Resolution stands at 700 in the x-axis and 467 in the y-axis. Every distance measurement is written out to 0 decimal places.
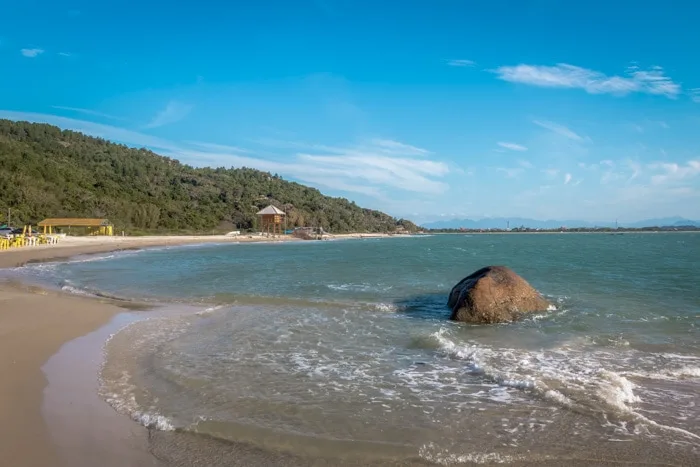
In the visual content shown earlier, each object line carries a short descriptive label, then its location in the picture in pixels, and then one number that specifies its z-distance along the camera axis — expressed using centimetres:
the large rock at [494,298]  1127
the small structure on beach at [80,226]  6088
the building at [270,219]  9706
